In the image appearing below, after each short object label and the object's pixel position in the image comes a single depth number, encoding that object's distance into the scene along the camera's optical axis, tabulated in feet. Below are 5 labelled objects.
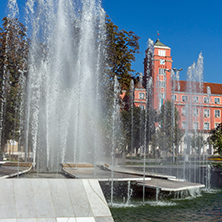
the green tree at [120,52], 74.54
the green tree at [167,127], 148.77
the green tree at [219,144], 91.99
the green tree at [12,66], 76.28
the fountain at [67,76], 59.62
